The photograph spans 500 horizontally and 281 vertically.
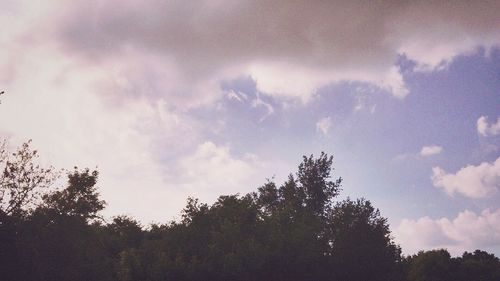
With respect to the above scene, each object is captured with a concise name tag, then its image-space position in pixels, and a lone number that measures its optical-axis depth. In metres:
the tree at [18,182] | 35.34
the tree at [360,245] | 50.00
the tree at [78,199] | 39.91
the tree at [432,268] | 93.19
